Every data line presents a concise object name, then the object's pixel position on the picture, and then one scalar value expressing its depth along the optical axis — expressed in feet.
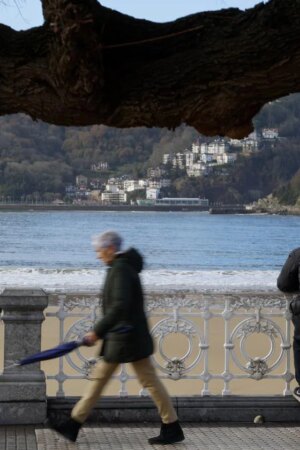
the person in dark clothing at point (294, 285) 40.59
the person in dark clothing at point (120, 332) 35.04
